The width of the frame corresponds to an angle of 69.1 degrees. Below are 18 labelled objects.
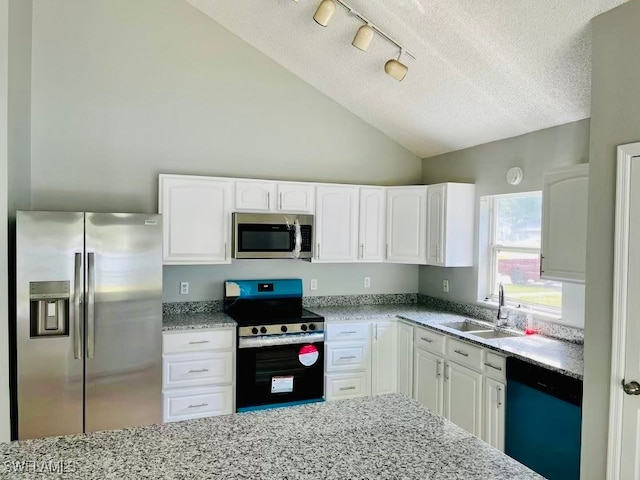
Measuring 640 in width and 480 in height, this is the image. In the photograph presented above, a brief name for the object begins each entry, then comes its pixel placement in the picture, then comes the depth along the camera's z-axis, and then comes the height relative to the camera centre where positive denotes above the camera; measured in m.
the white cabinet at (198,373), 3.50 -1.11
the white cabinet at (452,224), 4.05 +0.08
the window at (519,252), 3.54 -0.15
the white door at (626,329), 2.08 -0.43
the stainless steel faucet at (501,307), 3.68 -0.59
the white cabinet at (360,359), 3.97 -1.11
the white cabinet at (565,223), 2.66 +0.07
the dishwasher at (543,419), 2.49 -1.06
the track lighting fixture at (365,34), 2.88 +1.30
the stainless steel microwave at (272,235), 3.86 -0.04
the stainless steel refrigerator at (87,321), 2.95 -0.62
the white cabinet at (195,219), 3.69 +0.09
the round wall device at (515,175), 3.62 +0.46
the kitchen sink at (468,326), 3.76 -0.76
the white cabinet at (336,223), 4.17 +0.07
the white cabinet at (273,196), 3.91 +0.30
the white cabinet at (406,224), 4.29 +0.08
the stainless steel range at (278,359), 3.66 -1.04
